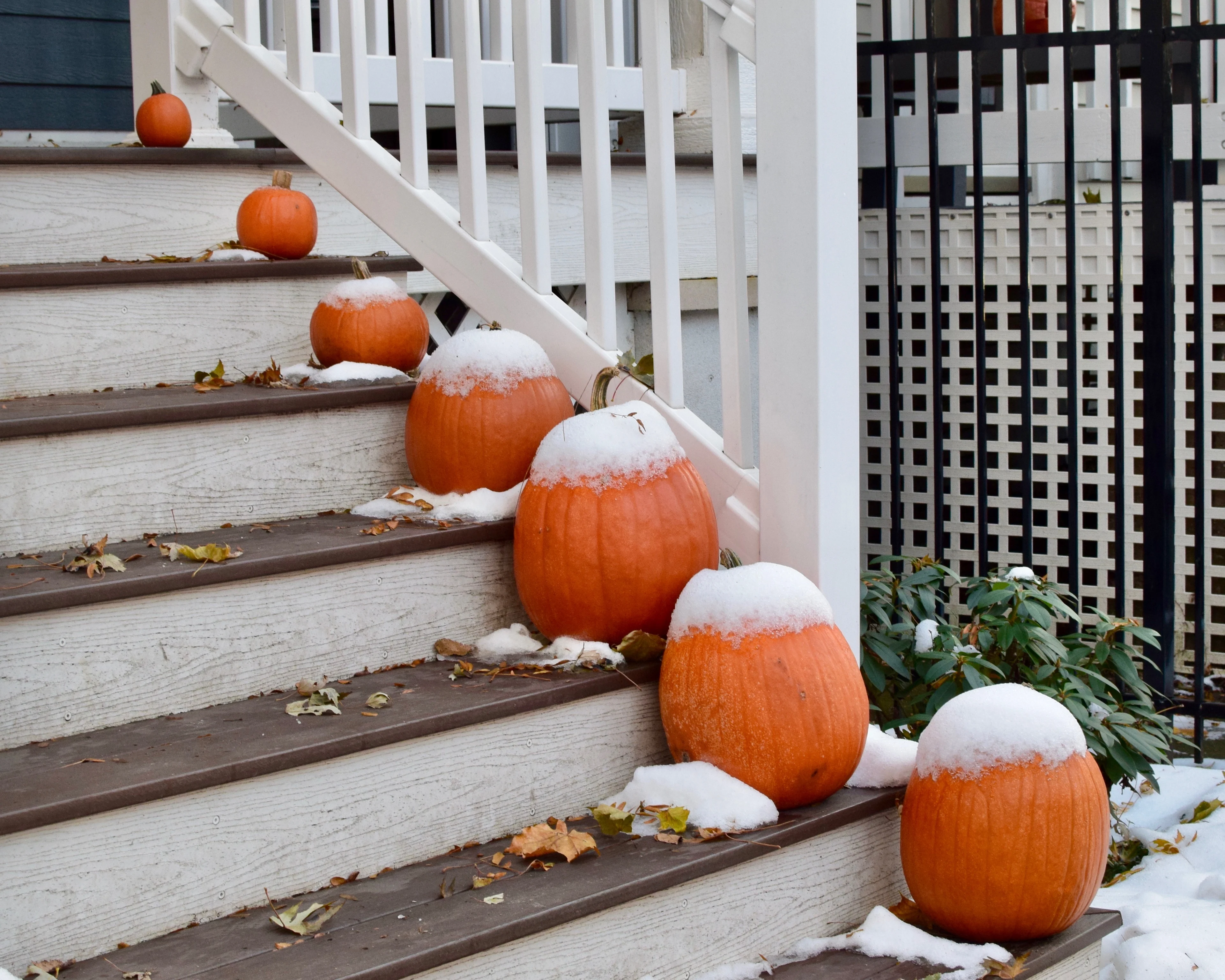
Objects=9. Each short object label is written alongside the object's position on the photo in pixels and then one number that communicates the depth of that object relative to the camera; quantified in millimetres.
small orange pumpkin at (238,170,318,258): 2770
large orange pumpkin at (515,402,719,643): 2043
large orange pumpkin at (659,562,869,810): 1860
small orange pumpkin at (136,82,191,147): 3098
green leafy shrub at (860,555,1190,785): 2525
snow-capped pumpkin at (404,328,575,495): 2275
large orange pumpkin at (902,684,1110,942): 1775
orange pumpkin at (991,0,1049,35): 3713
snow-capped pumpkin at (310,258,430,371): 2568
